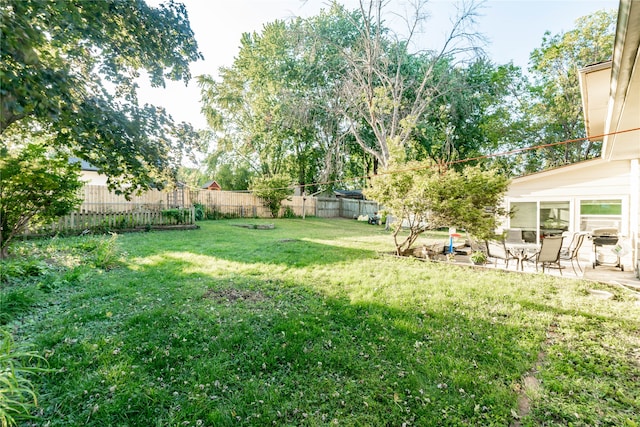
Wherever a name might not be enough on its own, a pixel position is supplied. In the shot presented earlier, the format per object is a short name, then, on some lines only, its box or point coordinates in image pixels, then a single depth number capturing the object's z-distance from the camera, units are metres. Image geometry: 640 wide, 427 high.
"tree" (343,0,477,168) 12.97
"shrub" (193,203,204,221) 16.81
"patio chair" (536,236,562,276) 5.89
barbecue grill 6.70
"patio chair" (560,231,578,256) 7.74
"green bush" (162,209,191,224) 12.27
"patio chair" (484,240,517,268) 7.88
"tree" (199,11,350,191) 15.97
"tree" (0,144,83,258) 5.37
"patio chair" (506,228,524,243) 9.20
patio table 6.67
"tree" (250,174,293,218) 19.61
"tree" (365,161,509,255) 6.62
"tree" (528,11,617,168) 16.30
